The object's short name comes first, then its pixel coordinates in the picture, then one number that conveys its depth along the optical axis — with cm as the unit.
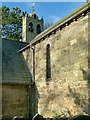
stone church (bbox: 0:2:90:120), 1020
